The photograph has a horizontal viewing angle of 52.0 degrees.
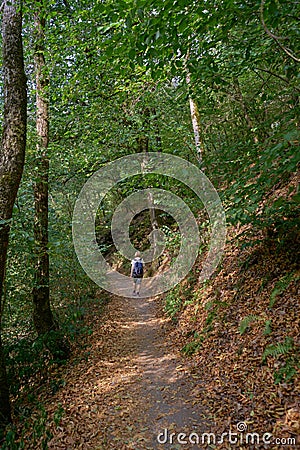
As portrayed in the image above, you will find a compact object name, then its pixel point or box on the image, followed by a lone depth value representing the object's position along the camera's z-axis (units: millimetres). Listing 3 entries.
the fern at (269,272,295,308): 4973
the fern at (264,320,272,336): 4590
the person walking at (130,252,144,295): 12211
